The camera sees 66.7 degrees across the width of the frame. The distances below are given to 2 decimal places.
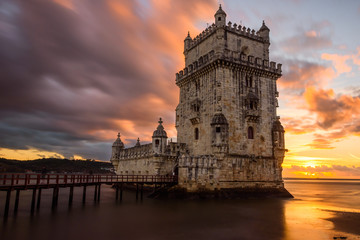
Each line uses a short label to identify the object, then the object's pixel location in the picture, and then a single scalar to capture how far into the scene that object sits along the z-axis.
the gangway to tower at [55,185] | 20.22
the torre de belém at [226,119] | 29.48
